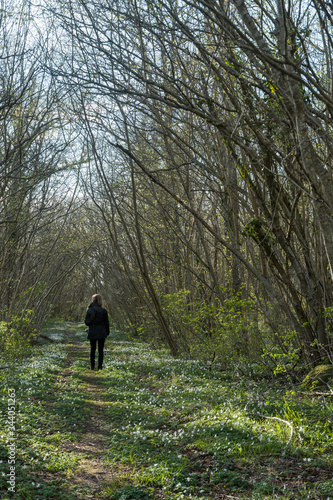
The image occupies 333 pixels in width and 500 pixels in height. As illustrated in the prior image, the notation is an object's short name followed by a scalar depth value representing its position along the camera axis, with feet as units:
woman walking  39.47
